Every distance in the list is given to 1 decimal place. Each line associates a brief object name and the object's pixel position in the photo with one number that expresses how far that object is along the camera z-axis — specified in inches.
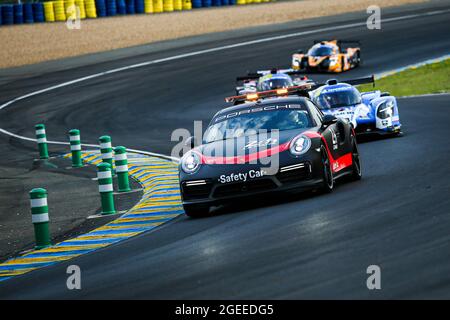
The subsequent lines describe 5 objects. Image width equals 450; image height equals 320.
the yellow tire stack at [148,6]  2139.5
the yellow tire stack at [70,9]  2043.4
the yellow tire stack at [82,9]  2074.3
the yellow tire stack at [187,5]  2209.6
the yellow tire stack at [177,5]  2187.5
